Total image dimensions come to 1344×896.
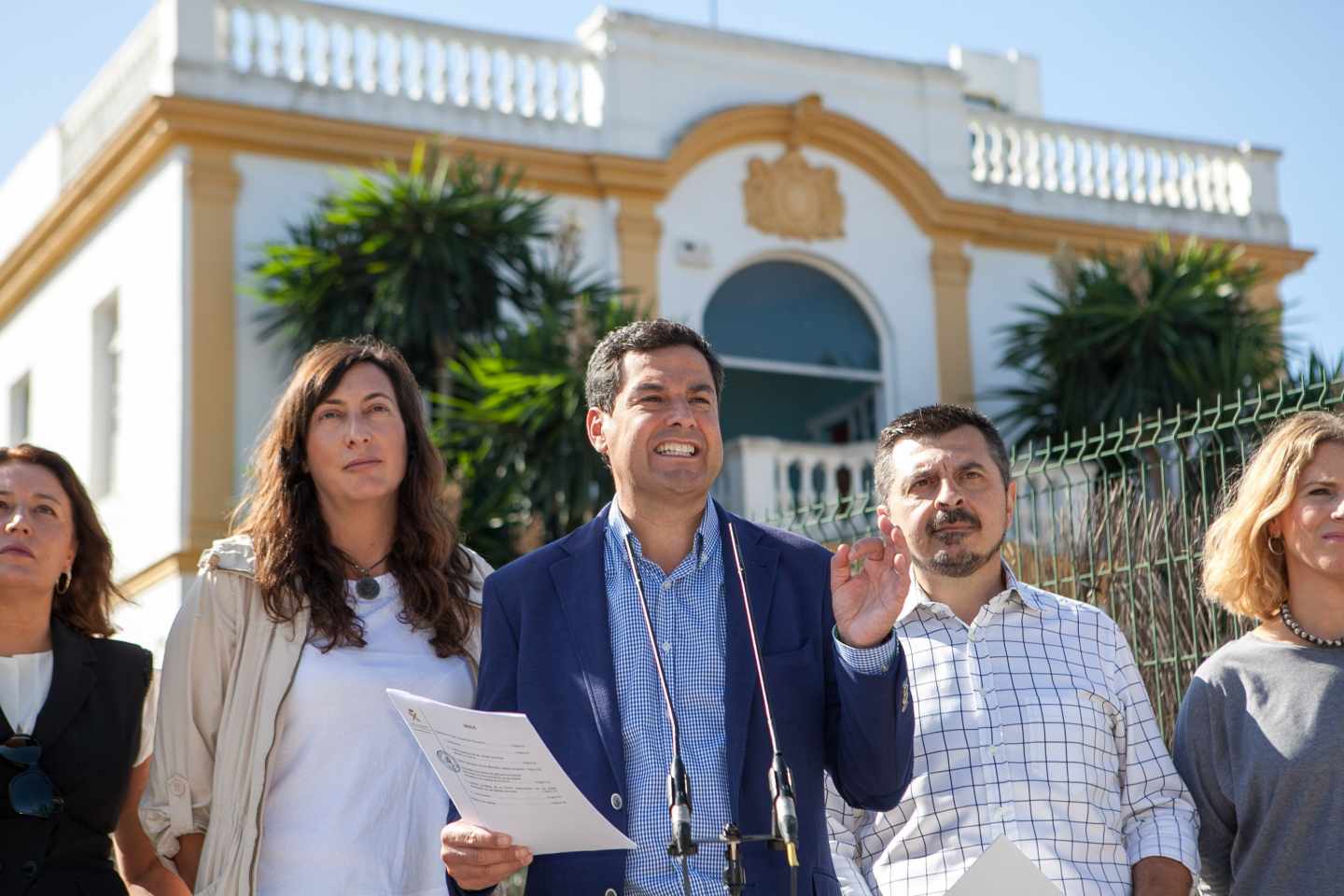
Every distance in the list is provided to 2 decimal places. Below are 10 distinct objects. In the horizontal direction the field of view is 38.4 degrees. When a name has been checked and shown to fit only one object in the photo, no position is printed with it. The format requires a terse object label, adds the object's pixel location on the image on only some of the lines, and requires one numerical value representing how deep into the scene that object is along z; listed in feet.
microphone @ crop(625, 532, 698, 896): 10.28
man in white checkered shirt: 13.39
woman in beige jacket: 12.77
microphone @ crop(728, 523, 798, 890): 10.30
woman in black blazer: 13.20
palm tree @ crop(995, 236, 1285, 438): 46.01
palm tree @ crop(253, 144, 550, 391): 43.65
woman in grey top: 13.43
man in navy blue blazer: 11.40
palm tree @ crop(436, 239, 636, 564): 40.52
